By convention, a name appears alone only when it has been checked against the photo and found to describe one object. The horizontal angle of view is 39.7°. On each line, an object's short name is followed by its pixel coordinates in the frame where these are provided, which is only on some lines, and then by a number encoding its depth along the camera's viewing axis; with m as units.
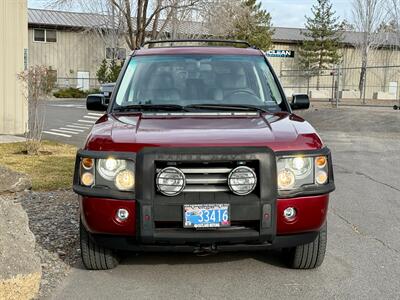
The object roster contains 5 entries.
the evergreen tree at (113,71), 41.28
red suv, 3.88
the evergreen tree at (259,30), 43.94
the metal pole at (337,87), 21.77
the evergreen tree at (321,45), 50.78
